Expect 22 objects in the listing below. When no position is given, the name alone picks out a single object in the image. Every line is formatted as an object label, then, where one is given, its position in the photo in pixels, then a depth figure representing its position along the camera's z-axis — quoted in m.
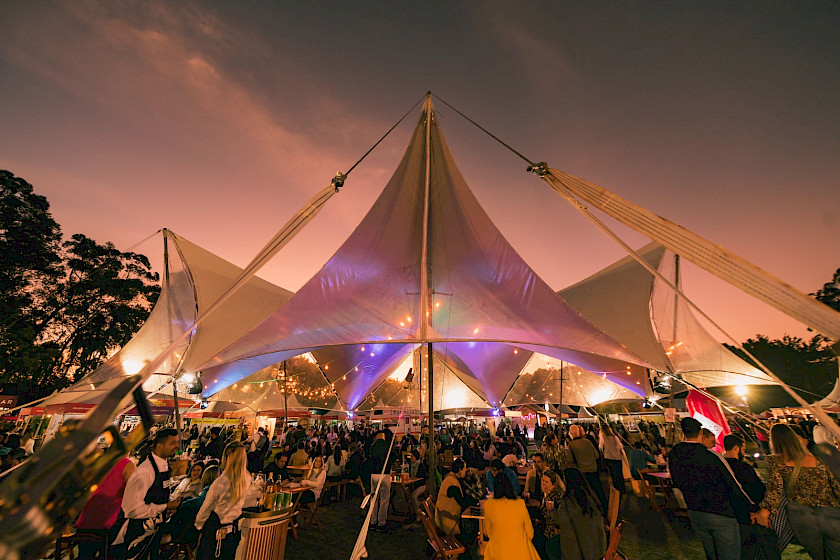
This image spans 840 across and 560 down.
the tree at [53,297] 18.52
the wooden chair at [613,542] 3.50
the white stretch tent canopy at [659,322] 8.60
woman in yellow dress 3.42
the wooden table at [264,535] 3.94
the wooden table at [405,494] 6.94
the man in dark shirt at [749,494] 3.41
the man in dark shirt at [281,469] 8.51
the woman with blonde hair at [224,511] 3.81
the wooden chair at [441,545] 4.12
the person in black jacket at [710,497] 3.33
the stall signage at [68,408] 12.04
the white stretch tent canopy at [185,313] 8.14
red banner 8.29
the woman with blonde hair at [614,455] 7.74
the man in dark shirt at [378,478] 6.70
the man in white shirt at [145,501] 3.61
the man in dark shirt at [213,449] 11.50
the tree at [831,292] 26.78
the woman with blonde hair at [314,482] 7.11
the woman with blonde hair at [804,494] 3.18
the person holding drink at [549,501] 4.43
